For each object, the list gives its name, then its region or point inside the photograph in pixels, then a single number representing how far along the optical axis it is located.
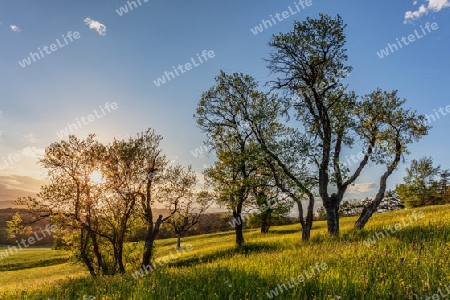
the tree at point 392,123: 19.70
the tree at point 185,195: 29.00
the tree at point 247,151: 19.41
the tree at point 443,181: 107.56
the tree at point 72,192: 21.33
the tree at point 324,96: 17.42
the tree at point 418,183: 75.06
